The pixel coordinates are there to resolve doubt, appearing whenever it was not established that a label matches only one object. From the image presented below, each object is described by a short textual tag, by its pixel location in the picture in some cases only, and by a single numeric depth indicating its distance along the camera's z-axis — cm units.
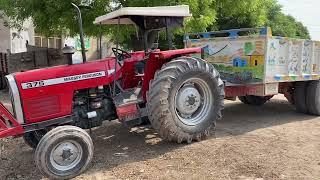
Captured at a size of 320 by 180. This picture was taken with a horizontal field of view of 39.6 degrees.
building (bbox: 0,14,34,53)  2088
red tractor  576
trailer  803
